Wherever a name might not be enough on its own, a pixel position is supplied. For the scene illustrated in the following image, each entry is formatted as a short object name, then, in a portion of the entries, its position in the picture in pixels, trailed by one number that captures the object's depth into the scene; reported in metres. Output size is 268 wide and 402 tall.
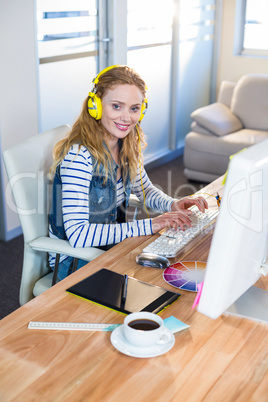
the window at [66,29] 3.57
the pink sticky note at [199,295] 1.27
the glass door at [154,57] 4.49
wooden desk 1.11
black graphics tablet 1.41
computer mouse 1.64
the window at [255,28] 5.65
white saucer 1.22
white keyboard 1.72
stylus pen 1.43
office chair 1.87
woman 1.82
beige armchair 4.48
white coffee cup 1.20
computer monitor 1.05
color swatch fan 1.54
